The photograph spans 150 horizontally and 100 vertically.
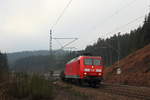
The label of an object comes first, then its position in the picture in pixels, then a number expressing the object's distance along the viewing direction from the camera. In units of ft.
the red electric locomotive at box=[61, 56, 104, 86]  92.53
